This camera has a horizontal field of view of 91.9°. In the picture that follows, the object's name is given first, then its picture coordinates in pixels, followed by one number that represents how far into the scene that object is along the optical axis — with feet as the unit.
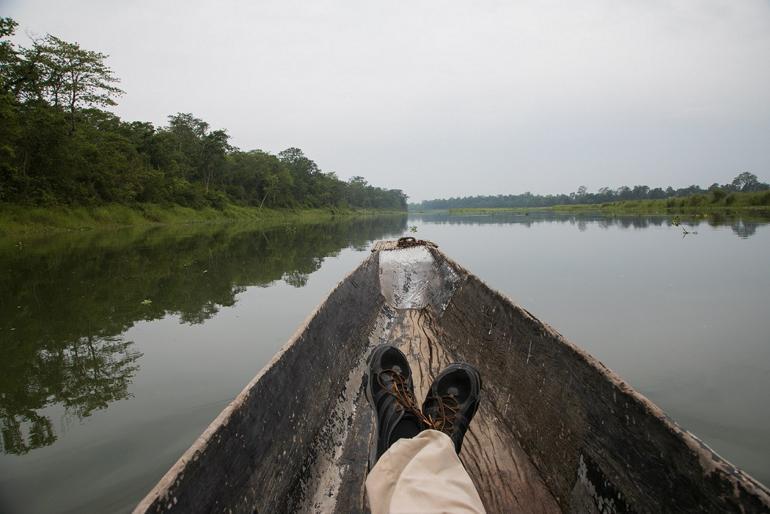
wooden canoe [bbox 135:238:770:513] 3.19
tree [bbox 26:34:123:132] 61.67
